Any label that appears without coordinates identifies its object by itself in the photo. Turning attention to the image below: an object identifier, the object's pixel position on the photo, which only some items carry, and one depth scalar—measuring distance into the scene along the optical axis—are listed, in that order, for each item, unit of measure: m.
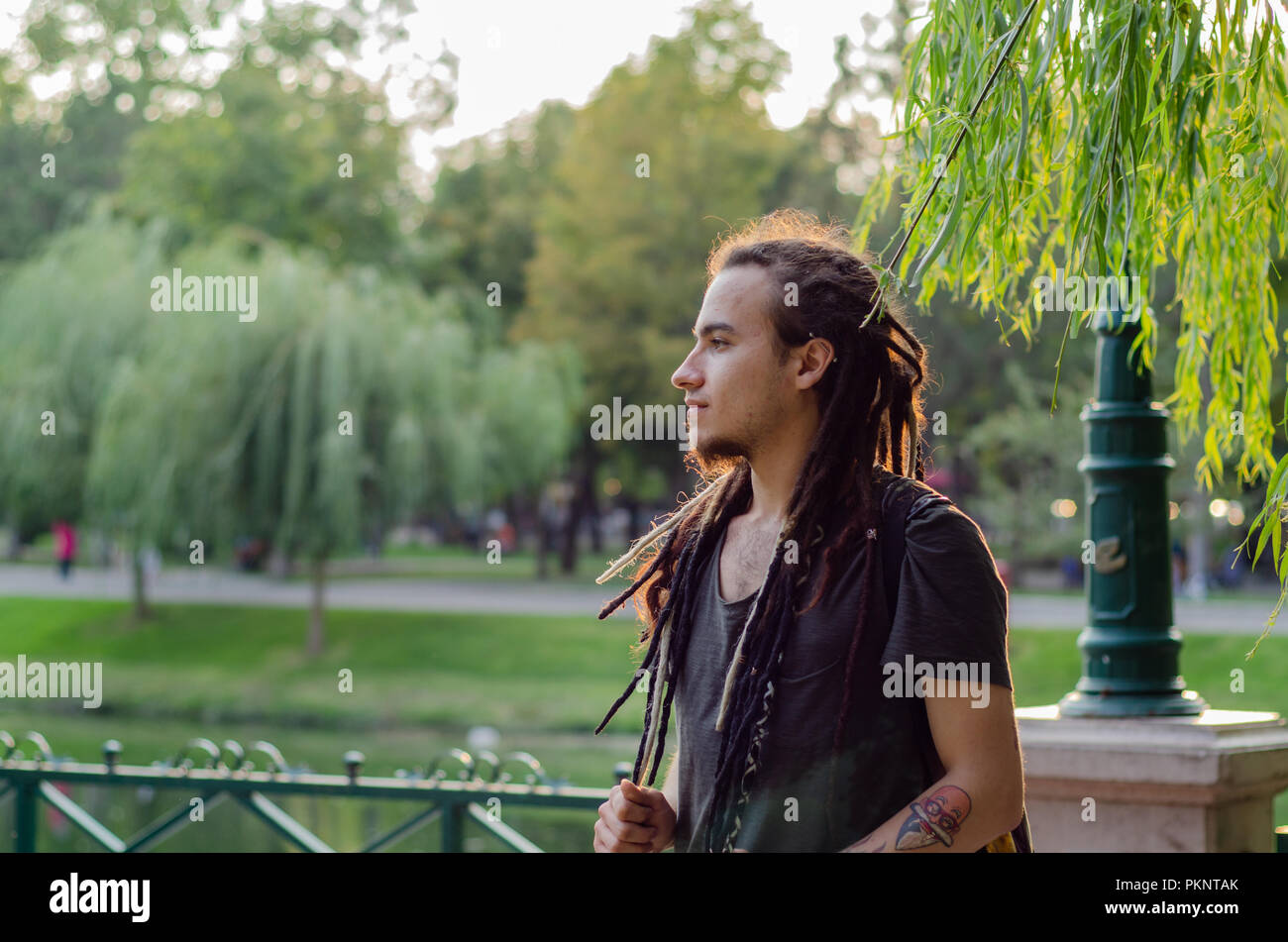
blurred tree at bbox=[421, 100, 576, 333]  35.81
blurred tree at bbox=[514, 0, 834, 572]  30.14
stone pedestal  3.72
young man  2.01
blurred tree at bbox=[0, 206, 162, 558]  21.80
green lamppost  4.04
